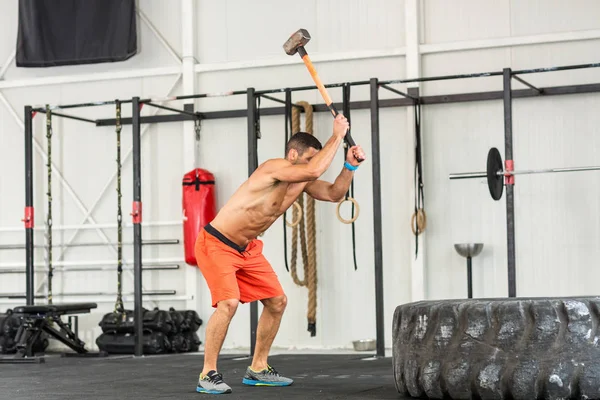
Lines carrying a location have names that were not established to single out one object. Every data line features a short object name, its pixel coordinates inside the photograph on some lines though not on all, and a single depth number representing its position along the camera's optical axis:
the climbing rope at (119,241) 8.70
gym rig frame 6.98
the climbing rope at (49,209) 8.84
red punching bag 9.07
